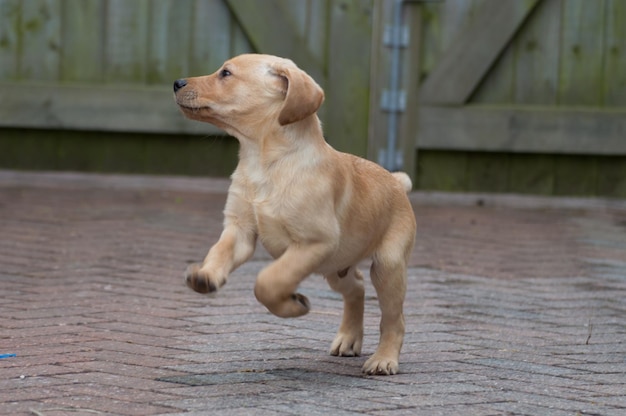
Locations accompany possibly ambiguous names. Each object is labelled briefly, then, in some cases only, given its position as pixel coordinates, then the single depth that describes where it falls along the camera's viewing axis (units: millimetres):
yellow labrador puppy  7258
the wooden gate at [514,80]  15831
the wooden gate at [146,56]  16068
